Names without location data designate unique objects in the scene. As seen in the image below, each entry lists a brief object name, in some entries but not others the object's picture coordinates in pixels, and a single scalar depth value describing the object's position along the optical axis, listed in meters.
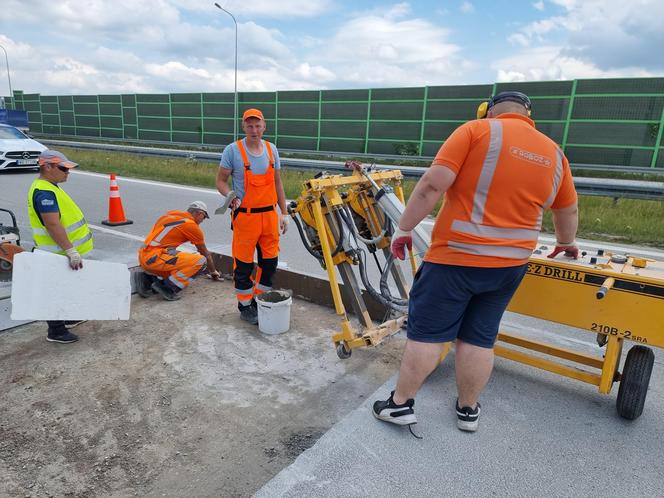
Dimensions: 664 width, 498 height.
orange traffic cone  8.00
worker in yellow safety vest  3.53
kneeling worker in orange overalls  4.69
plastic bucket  3.96
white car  13.38
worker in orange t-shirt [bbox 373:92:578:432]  2.29
